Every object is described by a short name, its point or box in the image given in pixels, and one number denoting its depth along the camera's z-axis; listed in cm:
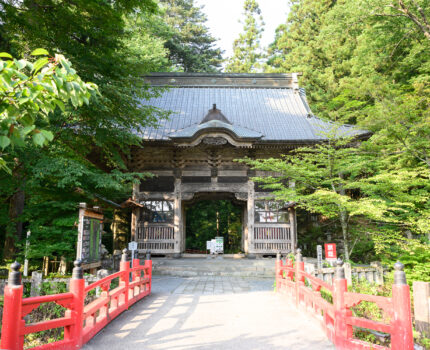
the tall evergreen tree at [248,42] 2828
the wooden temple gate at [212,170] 1197
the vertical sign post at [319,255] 860
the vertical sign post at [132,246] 942
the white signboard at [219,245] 1391
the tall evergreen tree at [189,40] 2670
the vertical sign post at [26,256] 716
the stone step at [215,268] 1034
